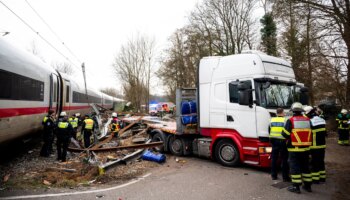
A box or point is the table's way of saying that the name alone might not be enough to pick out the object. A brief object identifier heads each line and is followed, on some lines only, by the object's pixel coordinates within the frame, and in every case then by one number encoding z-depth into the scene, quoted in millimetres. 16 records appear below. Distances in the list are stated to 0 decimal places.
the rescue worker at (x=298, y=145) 5555
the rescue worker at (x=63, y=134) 9023
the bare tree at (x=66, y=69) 55641
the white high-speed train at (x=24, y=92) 7000
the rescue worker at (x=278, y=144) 6289
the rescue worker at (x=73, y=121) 11070
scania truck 6938
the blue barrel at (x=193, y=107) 9117
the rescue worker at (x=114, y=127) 12461
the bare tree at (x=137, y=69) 36000
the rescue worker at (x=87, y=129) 10920
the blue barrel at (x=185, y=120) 8883
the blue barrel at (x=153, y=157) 8595
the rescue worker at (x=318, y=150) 6074
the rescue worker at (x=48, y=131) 9523
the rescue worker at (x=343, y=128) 12383
